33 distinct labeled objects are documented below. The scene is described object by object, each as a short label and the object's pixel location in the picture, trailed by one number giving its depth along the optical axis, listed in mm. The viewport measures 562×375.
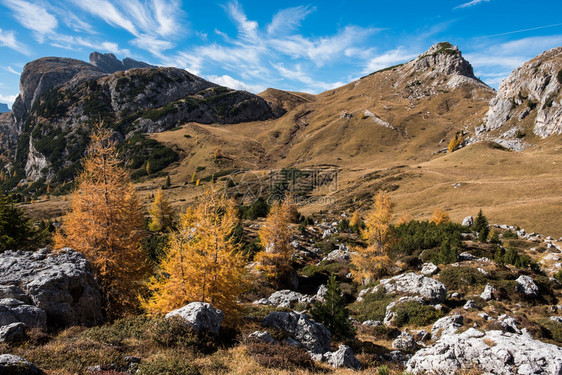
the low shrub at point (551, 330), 17438
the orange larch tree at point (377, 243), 33719
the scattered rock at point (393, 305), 23922
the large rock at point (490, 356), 10320
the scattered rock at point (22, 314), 10540
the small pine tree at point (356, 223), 61109
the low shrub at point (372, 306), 25781
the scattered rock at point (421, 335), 19517
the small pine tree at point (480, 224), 45053
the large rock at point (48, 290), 11273
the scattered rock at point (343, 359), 12773
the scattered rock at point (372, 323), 22994
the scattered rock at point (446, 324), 19102
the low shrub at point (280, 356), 10977
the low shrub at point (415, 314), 22234
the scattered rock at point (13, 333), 9664
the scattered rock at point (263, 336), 12883
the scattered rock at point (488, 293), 23812
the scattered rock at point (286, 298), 27288
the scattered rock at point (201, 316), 12039
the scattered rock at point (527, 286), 23656
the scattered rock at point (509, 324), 17766
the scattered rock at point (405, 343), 17797
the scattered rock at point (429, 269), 30630
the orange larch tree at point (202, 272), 13938
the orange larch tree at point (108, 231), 15727
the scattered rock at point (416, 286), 24406
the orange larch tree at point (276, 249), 33750
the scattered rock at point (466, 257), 32975
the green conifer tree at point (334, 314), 17600
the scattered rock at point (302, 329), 14476
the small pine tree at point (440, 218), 53438
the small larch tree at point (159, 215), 65606
